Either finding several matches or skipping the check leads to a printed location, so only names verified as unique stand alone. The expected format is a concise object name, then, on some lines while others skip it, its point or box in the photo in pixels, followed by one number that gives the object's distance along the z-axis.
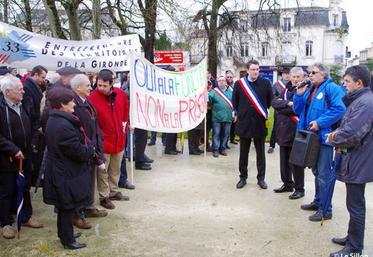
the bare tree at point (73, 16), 10.22
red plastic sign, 15.55
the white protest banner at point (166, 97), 6.65
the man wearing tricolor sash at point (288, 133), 5.91
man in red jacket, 5.38
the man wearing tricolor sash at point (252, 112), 6.28
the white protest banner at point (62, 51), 6.72
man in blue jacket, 4.88
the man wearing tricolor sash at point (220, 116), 9.09
